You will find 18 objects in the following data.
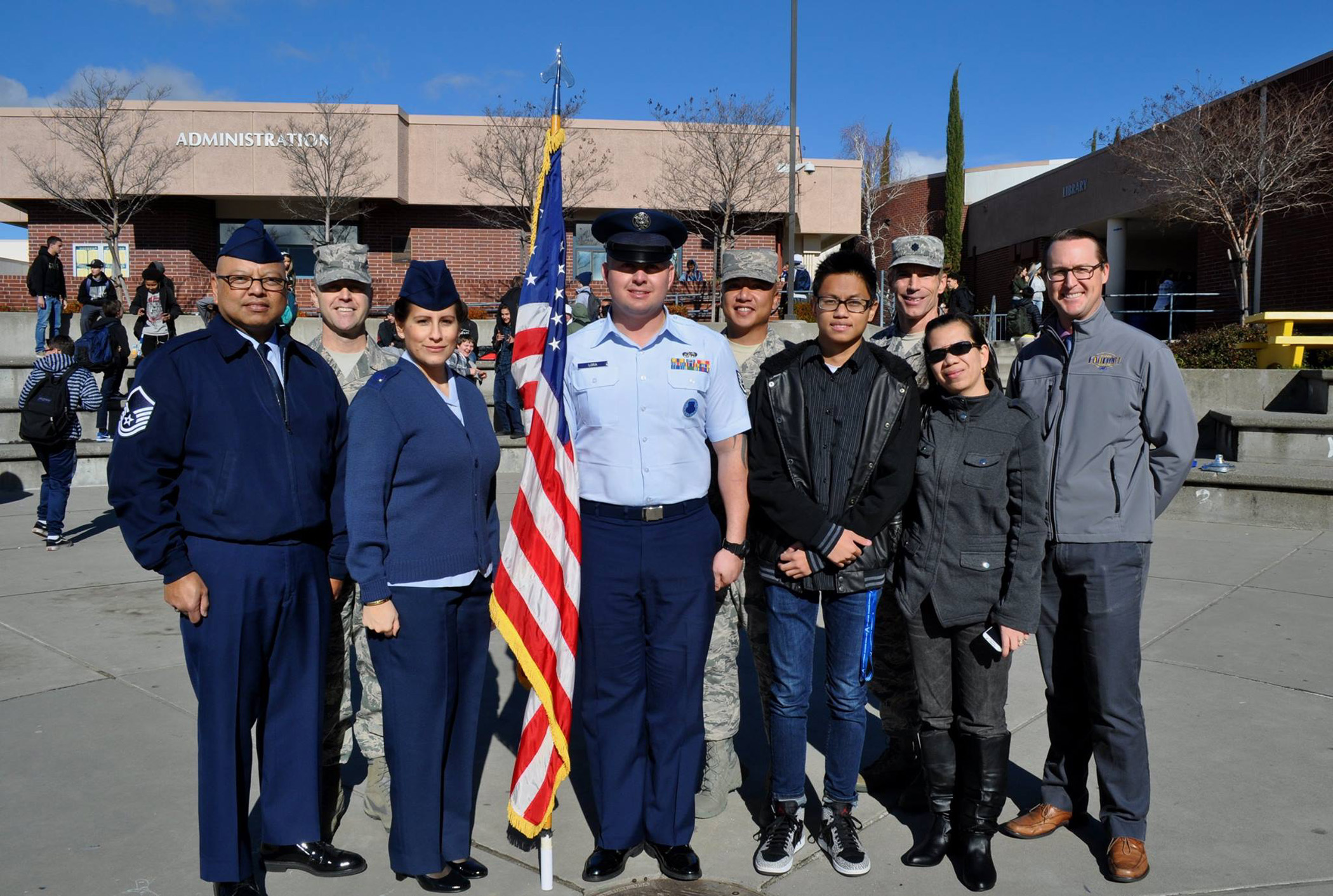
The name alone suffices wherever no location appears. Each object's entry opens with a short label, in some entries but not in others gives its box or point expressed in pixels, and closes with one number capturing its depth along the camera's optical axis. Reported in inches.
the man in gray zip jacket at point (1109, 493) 135.9
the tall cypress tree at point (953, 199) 1529.3
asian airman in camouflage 155.0
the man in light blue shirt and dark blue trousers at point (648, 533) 135.0
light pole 823.1
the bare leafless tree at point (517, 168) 1031.0
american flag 134.0
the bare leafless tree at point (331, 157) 1016.2
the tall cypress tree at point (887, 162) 1748.3
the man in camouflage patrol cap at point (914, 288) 165.8
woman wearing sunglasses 132.0
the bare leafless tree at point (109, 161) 995.3
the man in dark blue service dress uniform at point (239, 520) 117.3
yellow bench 542.9
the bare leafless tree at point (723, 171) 1038.4
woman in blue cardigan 125.0
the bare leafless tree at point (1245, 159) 695.1
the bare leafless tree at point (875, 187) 1660.9
